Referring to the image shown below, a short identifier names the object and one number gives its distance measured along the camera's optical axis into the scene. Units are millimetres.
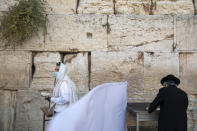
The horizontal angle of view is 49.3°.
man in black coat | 3215
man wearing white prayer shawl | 3471
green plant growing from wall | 4660
